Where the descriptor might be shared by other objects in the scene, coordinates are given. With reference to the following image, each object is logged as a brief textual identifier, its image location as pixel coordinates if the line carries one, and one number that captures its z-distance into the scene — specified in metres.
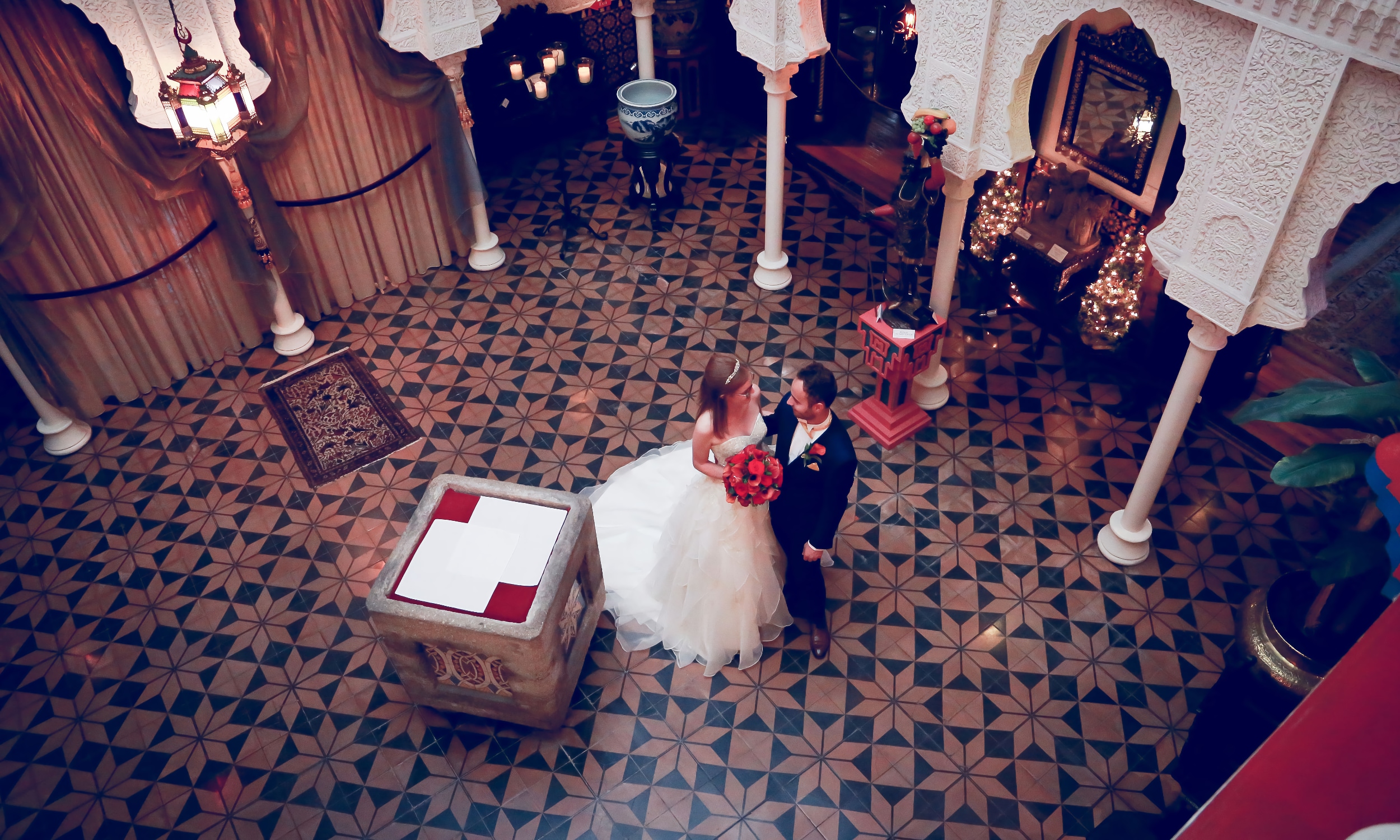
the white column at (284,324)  6.19
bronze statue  4.76
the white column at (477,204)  6.38
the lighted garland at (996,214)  6.39
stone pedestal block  4.09
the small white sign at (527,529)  4.30
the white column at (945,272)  5.15
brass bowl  3.80
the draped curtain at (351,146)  5.80
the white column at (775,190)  6.13
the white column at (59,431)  5.96
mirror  5.41
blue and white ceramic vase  7.07
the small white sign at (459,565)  4.20
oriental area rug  5.99
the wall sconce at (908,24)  7.00
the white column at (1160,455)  4.26
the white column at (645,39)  7.35
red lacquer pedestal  5.53
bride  4.30
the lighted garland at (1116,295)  5.84
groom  4.12
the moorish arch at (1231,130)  3.23
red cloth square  4.12
